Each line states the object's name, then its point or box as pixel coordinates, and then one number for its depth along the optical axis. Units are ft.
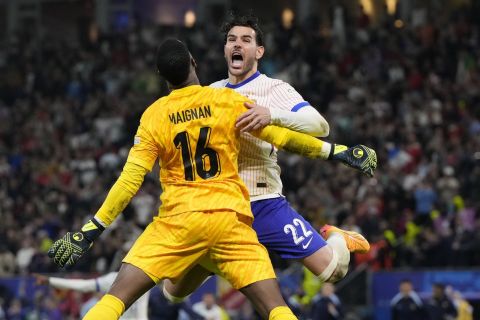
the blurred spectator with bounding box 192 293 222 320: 59.26
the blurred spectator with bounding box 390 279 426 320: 59.36
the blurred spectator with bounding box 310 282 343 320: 58.23
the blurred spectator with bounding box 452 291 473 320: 60.90
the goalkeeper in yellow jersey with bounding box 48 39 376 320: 24.91
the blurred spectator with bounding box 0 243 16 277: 75.82
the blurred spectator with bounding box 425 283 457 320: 60.39
